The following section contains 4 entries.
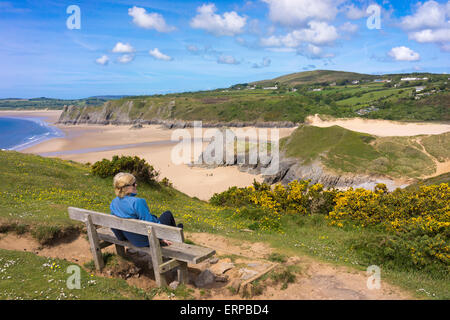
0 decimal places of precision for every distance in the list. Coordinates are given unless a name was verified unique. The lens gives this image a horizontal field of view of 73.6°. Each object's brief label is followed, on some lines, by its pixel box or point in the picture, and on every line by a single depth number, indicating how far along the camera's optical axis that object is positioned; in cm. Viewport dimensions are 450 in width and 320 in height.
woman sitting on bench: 521
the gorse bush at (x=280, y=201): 1219
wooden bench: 496
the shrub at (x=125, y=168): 1603
